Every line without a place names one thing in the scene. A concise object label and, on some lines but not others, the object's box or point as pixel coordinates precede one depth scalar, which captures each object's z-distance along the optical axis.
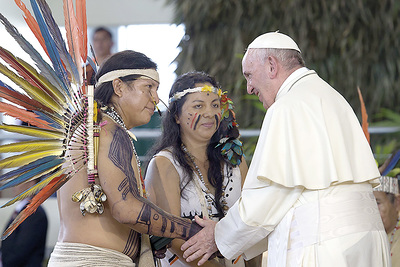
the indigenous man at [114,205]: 4.96
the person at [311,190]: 5.05
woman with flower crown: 6.24
